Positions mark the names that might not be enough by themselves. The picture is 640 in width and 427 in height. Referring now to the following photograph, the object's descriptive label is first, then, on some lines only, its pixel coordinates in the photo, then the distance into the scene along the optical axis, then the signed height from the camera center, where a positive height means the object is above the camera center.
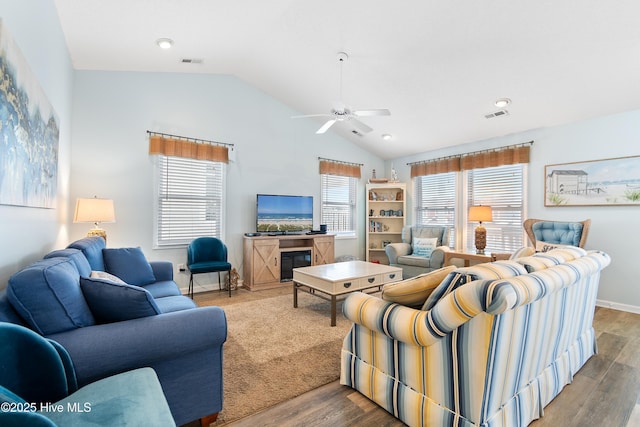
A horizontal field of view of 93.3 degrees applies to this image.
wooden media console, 4.61 -0.65
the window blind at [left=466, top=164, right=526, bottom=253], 4.66 +0.27
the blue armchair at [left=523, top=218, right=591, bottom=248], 3.65 -0.17
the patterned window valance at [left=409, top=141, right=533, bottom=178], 4.56 +0.96
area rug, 1.93 -1.15
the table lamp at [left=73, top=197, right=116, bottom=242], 3.24 +0.01
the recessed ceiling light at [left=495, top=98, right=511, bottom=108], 3.84 +1.49
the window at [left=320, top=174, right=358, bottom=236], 5.94 +0.24
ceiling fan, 3.22 +1.12
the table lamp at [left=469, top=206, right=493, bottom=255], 4.46 -0.03
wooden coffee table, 3.10 -0.69
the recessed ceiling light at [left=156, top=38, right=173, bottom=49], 3.32 +1.90
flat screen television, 4.93 +0.02
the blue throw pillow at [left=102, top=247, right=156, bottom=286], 2.80 -0.51
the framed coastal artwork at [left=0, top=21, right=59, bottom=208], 1.49 +0.47
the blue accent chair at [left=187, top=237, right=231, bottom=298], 4.02 -0.62
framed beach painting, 3.63 +0.47
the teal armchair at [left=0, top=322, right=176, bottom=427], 1.01 -0.68
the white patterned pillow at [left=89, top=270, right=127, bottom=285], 1.95 -0.42
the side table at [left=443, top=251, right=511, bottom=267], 4.24 -0.58
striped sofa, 1.37 -0.67
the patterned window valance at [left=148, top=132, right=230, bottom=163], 4.14 +0.95
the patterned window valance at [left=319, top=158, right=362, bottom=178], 5.81 +0.94
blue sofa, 1.28 -0.55
